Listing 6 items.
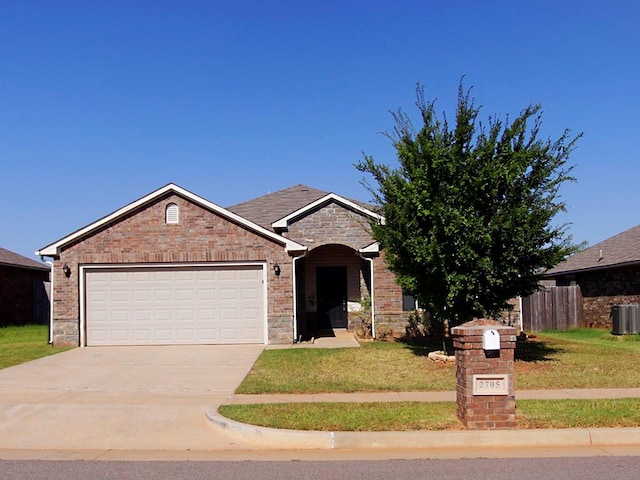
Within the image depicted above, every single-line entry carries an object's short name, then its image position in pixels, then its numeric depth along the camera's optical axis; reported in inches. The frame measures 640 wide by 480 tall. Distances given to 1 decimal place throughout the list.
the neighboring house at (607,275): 857.5
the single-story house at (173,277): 692.1
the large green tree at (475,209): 493.7
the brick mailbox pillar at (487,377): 300.5
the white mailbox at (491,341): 304.2
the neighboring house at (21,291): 1021.8
